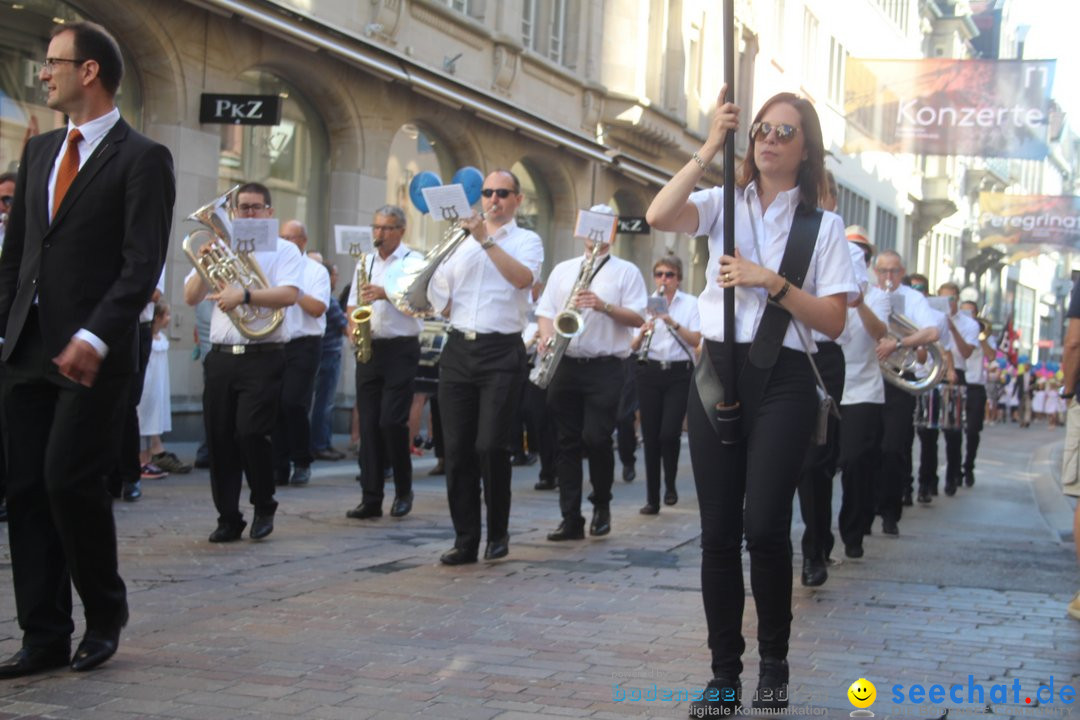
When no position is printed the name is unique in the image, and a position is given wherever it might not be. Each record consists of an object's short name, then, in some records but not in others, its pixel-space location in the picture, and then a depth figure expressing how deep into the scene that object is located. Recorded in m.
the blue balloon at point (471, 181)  15.59
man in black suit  5.18
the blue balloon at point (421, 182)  16.69
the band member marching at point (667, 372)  12.41
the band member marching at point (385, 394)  10.44
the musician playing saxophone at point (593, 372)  9.99
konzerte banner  21.88
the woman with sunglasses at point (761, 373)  5.00
